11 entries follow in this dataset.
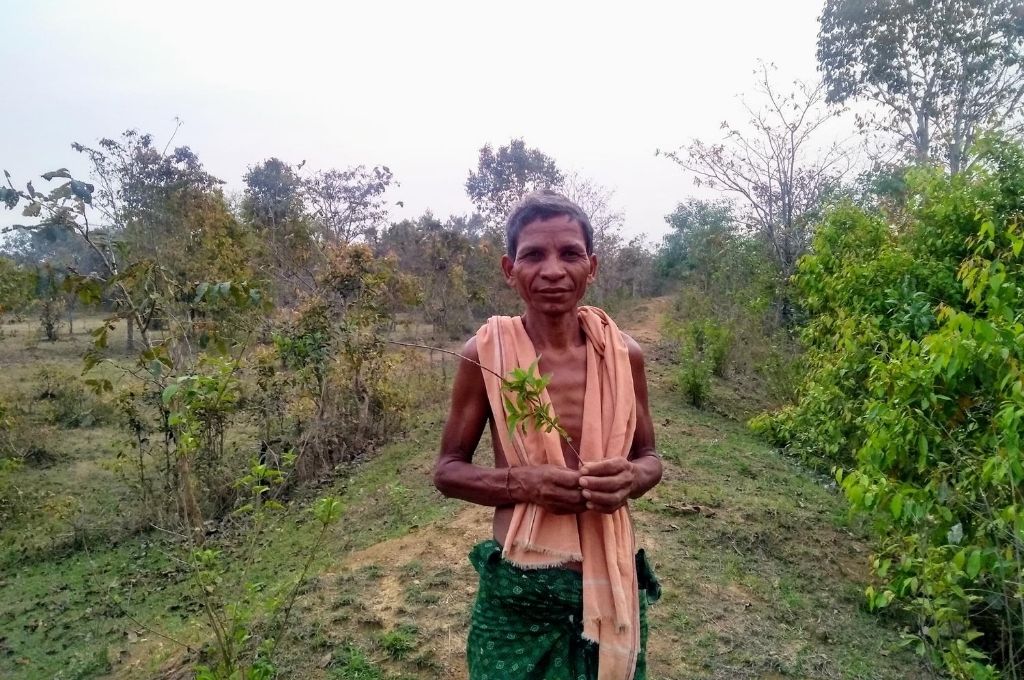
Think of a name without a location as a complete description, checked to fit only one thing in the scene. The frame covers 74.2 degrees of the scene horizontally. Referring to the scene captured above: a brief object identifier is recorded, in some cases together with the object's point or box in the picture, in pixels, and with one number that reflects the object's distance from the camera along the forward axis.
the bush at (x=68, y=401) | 9.55
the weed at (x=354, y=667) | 3.10
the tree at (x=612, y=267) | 17.64
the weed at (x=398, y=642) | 3.25
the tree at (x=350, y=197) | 16.28
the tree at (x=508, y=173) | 21.80
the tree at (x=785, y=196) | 11.32
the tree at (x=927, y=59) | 14.12
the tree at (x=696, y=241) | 16.00
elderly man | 1.43
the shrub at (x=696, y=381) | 9.66
